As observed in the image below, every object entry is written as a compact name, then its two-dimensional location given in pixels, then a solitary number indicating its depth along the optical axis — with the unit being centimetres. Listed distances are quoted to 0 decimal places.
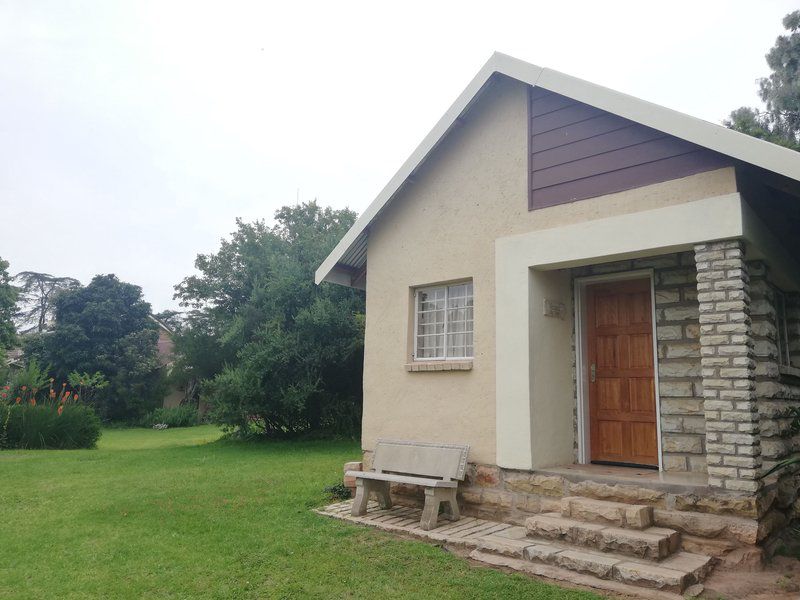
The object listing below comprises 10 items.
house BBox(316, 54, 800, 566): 536
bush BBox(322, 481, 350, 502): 824
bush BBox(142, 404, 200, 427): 2788
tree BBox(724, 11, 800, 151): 1836
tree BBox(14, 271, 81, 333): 5291
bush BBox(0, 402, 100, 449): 1502
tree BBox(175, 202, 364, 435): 1577
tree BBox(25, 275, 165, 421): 2961
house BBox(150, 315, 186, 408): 3172
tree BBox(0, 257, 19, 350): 2516
